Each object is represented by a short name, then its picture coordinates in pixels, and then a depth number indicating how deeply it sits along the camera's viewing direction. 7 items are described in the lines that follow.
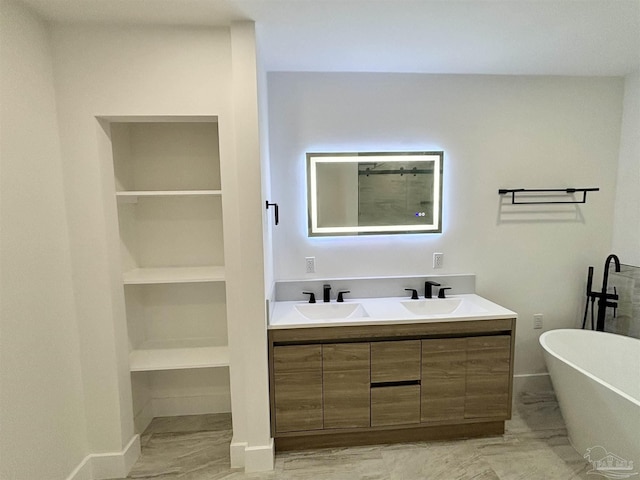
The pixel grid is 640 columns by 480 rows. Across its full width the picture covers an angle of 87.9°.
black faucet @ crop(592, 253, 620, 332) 2.55
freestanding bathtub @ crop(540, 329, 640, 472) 1.74
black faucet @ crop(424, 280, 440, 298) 2.56
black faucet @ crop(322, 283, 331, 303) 2.50
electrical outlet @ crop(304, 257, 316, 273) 2.60
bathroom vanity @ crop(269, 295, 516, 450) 2.09
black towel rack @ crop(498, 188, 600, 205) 2.63
